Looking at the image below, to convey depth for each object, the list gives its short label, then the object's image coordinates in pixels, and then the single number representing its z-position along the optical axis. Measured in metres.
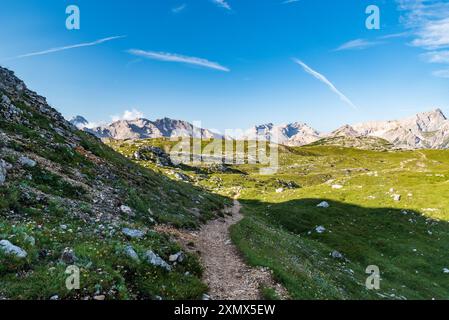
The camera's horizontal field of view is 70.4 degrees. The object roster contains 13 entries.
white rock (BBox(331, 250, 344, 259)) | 35.16
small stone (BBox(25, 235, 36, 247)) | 14.45
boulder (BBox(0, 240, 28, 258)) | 13.27
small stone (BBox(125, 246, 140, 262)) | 16.19
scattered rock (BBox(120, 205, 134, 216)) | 26.19
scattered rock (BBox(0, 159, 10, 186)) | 20.06
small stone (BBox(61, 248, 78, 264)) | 14.14
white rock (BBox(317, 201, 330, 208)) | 54.81
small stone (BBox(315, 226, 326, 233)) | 45.16
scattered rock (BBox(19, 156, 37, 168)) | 24.52
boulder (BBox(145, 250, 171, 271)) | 16.72
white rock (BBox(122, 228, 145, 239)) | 19.67
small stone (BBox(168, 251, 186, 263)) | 18.59
